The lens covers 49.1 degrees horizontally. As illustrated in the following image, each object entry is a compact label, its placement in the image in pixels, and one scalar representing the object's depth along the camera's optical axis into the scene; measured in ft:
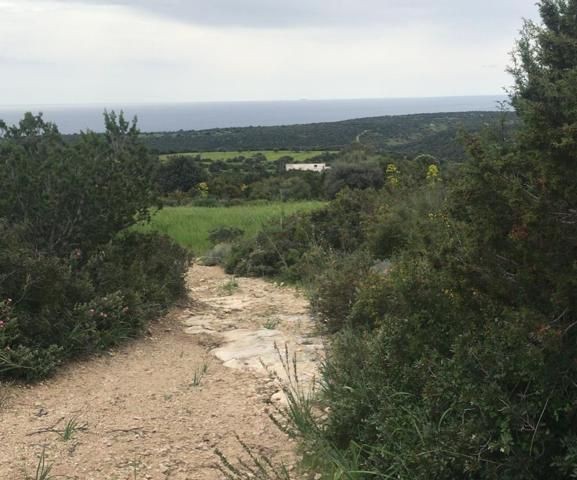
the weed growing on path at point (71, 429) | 13.05
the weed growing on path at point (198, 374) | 16.58
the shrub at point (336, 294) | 20.58
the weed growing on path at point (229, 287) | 29.97
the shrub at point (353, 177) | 83.30
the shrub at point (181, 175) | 113.50
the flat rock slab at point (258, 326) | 17.98
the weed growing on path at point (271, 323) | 22.29
